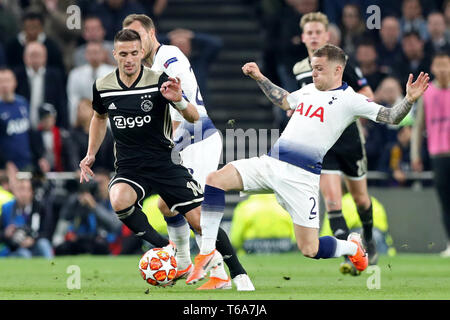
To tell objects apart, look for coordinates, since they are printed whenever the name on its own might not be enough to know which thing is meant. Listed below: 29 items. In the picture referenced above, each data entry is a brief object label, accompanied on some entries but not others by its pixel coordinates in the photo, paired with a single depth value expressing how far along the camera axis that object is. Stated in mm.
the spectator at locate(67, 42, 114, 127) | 17188
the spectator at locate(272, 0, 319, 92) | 17078
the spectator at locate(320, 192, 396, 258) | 16109
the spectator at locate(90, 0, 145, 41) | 18750
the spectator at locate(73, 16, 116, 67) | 17734
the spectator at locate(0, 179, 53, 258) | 16031
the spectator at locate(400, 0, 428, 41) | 18984
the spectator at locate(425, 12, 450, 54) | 18359
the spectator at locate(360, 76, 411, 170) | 16906
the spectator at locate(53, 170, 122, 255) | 16203
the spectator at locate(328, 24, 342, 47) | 16514
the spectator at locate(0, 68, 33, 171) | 16688
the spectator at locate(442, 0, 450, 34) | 19033
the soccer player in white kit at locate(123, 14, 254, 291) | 10430
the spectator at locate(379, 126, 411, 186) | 17062
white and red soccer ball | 9805
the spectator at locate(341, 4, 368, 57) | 18641
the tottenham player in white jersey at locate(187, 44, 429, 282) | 9438
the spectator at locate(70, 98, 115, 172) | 16781
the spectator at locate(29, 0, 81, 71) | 19219
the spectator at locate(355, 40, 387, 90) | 17422
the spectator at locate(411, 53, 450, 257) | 15734
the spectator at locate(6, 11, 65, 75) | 17953
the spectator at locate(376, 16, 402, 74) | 18406
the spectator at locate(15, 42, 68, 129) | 17328
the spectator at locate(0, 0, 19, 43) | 18828
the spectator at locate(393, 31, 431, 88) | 17766
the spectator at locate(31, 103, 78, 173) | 16734
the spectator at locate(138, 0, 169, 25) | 19250
